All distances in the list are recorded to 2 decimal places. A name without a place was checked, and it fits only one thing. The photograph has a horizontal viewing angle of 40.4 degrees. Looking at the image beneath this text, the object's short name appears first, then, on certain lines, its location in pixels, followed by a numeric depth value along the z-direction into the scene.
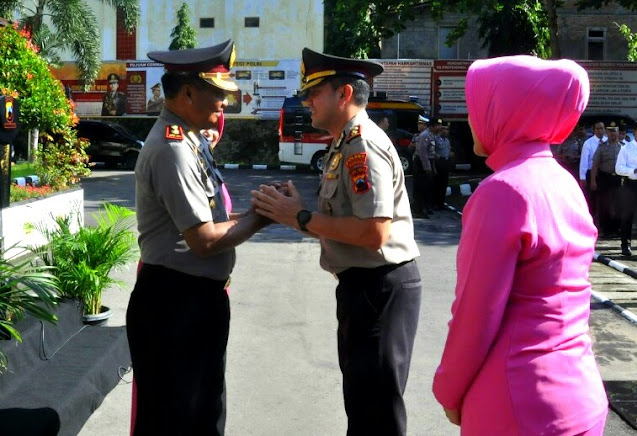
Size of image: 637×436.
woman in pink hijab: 2.27
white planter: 8.93
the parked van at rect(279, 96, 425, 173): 25.16
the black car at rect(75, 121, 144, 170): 26.55
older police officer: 3.27
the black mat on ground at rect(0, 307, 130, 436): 4.59
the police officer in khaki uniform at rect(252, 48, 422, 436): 3.34
